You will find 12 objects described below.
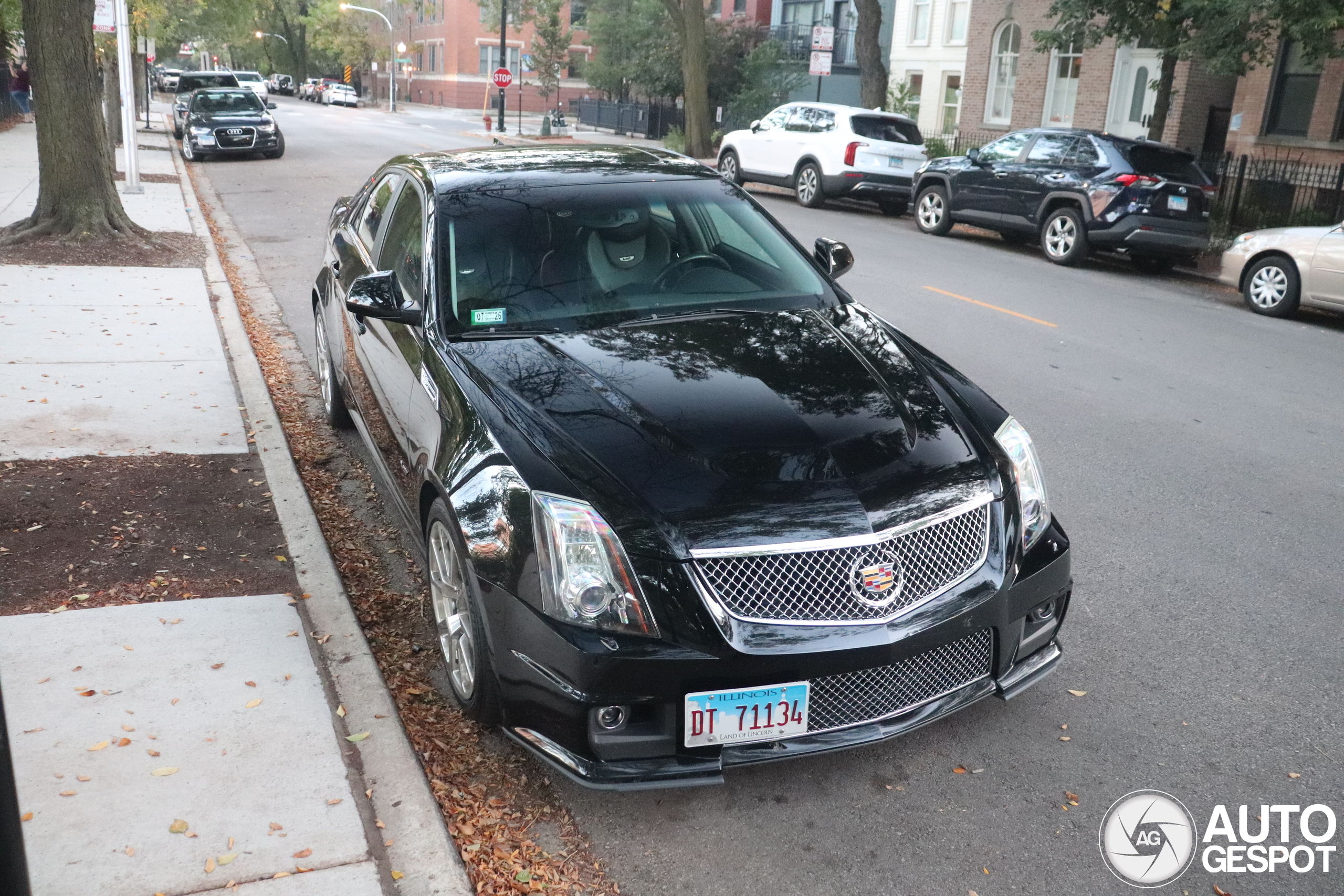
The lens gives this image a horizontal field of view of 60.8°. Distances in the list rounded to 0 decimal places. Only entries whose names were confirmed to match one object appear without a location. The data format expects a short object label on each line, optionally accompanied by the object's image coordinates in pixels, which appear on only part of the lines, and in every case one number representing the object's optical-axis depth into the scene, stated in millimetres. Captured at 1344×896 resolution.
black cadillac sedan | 3043
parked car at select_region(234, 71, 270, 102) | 48812
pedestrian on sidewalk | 36375
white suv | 19438
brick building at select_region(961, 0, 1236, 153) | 26016
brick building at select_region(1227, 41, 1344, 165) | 21391
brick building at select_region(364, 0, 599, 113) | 70062
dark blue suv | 14203
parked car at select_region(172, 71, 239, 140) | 28578
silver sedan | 11297
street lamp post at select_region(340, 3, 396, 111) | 68731
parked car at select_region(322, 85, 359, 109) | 73375
